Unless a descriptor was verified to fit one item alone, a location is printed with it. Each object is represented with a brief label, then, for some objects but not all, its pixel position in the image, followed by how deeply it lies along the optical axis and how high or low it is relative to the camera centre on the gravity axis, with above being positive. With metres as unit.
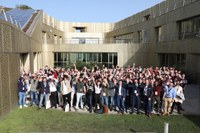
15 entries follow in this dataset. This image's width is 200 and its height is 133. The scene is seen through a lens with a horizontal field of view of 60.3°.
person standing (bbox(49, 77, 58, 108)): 9.06 -1.82
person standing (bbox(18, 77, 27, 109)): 9.12 -1.85
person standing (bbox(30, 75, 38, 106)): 9.29 -1.78
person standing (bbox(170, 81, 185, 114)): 8.41 -1.86
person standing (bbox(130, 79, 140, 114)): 8.42 -1.78
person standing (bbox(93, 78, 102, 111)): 8.71 -1.65
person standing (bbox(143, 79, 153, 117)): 8.25 -1.84
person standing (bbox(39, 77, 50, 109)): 8.99 -1.67
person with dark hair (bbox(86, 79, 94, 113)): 8.79 -1.69
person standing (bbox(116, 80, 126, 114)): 8.58 -1.88
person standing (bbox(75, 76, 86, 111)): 8.90 -1.64
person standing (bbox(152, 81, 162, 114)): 8.27 -1.65
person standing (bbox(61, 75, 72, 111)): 8.84 -1.64
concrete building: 8.99 +1.35
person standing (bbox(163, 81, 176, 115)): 8.27 -1.88
